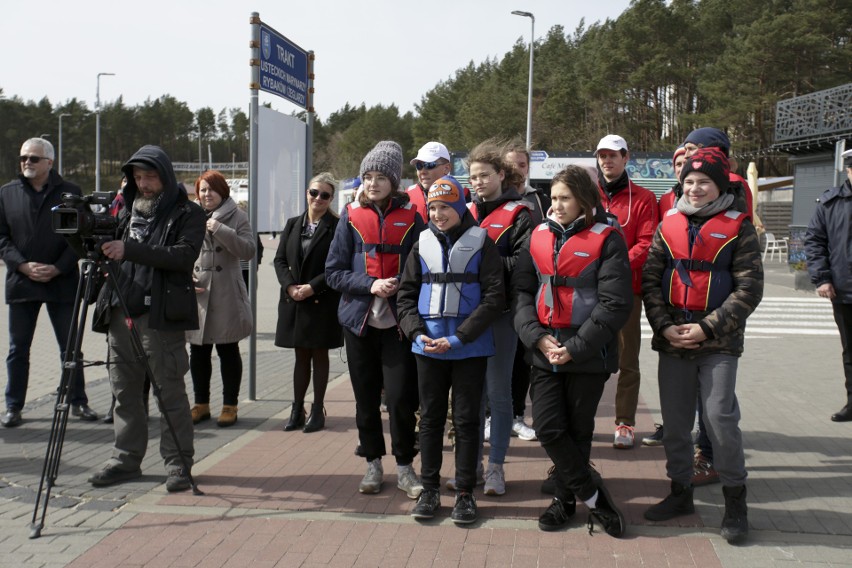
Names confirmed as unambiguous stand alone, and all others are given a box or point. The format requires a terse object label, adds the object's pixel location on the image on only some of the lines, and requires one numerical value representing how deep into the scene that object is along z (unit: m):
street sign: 7.24
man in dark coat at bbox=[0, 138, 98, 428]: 6.33
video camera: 4.37
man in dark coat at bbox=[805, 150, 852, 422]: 6.62
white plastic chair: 29.71
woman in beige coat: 6.39
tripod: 4.34
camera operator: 4.88
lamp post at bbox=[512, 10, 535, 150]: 37.54
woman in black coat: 6.32
